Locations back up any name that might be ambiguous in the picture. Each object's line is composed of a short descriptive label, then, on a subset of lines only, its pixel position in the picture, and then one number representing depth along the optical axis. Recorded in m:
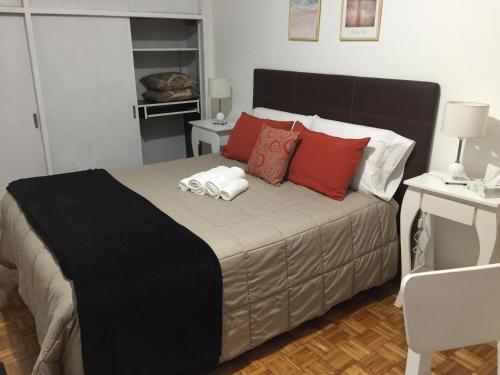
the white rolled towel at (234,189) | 2.40
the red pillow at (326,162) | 2.45
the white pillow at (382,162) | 2.51
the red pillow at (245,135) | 3.02
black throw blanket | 1.54
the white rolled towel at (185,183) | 2.55
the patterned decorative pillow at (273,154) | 2.65
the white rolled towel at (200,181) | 2.50
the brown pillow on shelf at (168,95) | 4.05
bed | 1.75
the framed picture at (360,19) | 2.68
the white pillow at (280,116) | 2.99
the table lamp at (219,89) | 3.87
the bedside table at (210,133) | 3.74
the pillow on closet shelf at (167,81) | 4.00
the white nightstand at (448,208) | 2.01
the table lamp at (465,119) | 2.07
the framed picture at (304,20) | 3.08
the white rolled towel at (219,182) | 2.44
